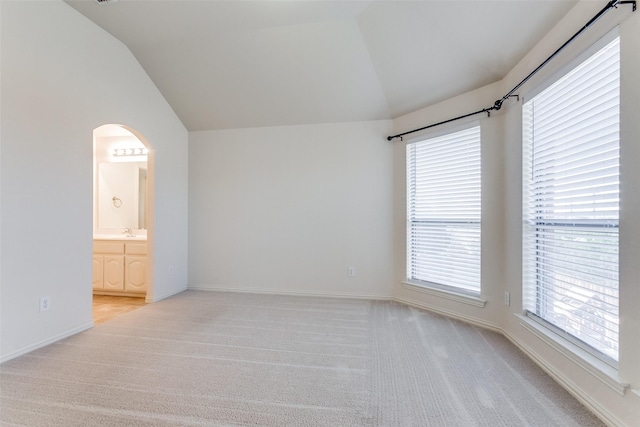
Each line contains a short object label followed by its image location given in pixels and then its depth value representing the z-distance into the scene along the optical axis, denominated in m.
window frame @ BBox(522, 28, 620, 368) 1.61
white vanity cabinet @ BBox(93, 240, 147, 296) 3.87
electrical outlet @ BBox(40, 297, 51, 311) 2.41
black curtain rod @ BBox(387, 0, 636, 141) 1.50
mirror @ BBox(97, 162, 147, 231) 4.50
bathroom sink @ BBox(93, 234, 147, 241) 3.94
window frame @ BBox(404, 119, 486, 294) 2.89
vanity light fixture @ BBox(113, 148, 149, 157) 4.50
